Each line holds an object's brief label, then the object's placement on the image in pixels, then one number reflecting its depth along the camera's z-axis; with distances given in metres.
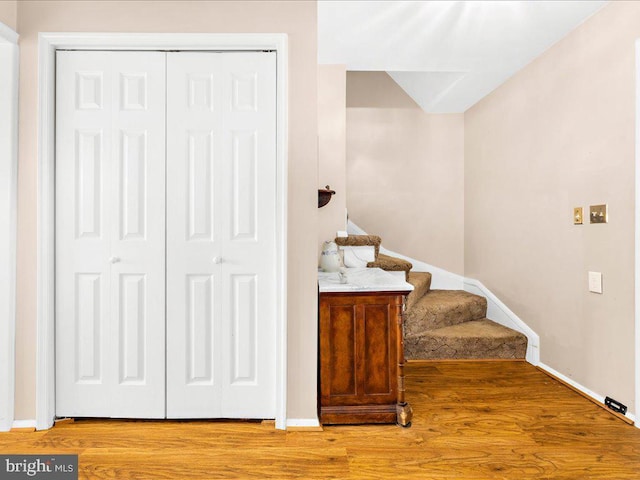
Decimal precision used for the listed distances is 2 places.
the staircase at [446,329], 3.04
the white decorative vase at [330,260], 2.55
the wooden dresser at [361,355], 2.08
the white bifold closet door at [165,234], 2.06
